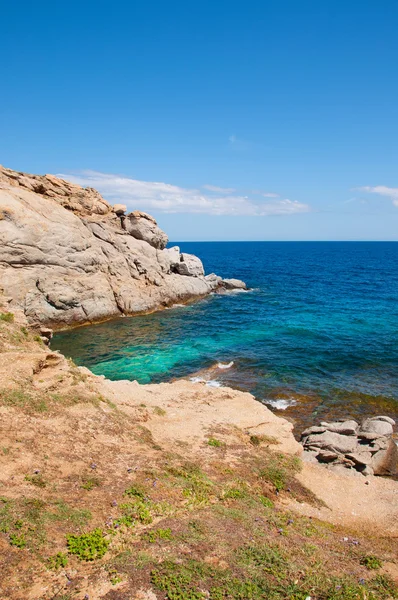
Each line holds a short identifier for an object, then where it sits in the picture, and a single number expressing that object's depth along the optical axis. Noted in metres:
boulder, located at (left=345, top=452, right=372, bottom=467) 20.52
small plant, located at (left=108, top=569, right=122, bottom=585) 8.73
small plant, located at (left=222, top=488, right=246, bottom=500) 13.66
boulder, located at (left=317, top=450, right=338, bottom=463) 20.62
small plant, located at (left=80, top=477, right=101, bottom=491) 12.28
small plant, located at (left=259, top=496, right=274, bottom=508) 13.93
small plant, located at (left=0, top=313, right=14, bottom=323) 23.39
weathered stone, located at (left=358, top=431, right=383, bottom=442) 22.42
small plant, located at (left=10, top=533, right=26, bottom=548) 9.22
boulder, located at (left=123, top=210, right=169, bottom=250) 61.76
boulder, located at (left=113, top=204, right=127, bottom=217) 62.84
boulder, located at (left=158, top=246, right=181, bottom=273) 62.31
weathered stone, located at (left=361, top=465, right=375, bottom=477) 19.93
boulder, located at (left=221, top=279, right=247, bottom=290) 77.31
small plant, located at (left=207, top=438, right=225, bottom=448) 18.36
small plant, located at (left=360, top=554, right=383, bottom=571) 10.95
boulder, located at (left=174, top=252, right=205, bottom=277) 67.31
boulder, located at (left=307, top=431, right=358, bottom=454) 21.29
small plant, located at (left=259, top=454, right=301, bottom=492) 16.17
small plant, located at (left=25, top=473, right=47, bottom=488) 11.83
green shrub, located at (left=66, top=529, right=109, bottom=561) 9.51
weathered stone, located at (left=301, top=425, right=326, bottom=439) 23.16
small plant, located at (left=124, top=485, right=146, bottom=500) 12.24
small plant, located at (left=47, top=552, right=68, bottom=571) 8.92
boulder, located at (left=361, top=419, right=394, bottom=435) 23.76
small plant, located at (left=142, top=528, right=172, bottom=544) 10.41
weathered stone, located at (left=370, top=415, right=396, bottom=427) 25.12
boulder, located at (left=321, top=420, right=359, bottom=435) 23.20
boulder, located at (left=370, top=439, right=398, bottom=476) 20.70
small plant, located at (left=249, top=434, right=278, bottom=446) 19.61
